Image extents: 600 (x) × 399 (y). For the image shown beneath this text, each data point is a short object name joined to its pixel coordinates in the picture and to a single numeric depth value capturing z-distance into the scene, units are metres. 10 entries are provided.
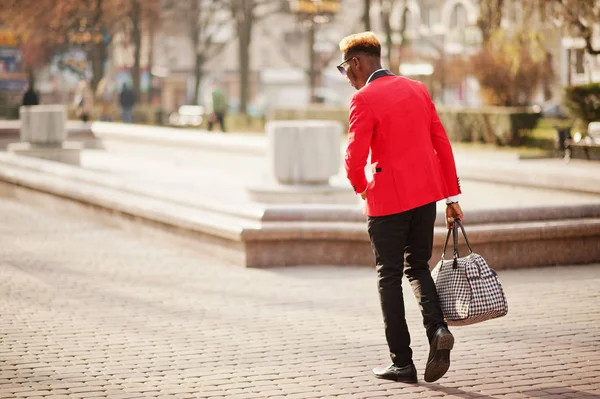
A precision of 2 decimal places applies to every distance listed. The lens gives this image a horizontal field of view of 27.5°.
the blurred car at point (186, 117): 44.16
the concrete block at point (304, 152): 13.45
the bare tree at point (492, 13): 27.72
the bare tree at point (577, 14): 26.52
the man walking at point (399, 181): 6.12
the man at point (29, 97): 37.47
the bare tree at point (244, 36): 42.72
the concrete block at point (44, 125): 22.41
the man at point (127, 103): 38.56
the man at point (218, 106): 34.53
